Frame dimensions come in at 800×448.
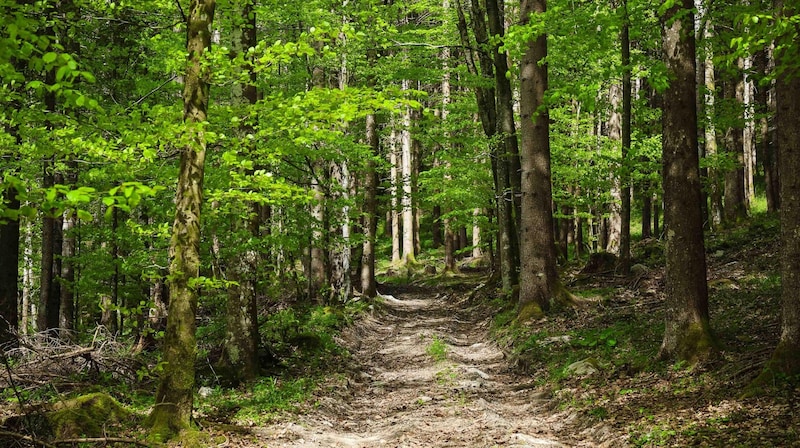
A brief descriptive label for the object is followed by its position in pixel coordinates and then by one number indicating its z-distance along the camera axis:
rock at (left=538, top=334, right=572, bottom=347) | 10.80
